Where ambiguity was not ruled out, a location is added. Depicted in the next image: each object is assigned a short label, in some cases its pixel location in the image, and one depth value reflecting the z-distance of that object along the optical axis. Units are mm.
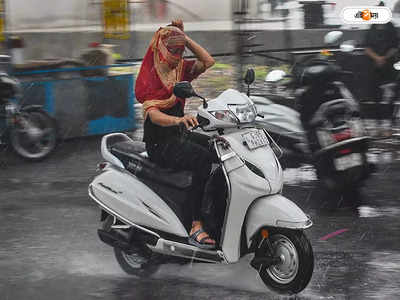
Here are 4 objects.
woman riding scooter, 8110
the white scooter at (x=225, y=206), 7658
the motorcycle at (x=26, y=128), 15075
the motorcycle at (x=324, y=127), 11777
